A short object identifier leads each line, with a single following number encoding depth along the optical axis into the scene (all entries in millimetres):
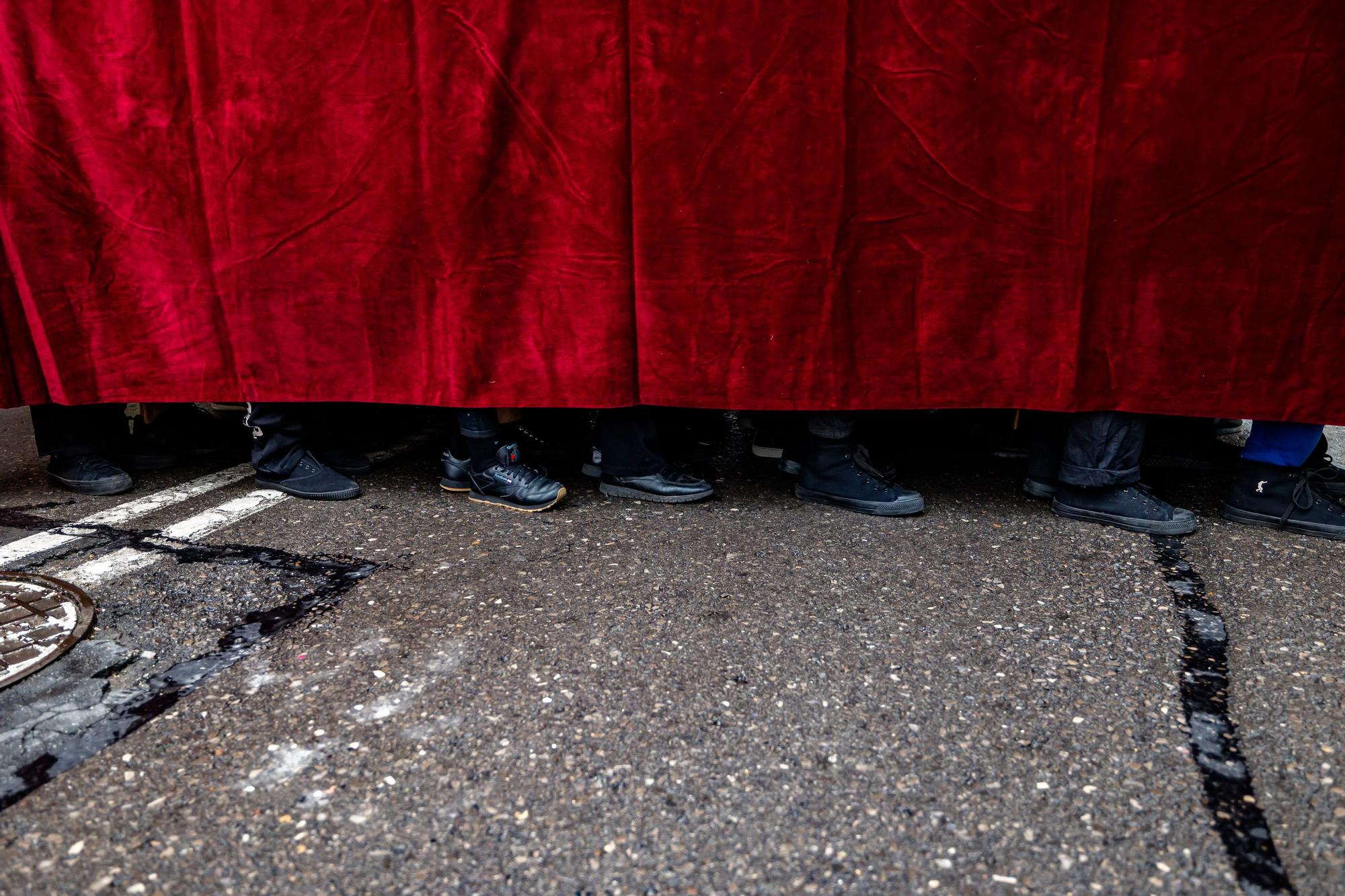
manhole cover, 1607
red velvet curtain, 2078
